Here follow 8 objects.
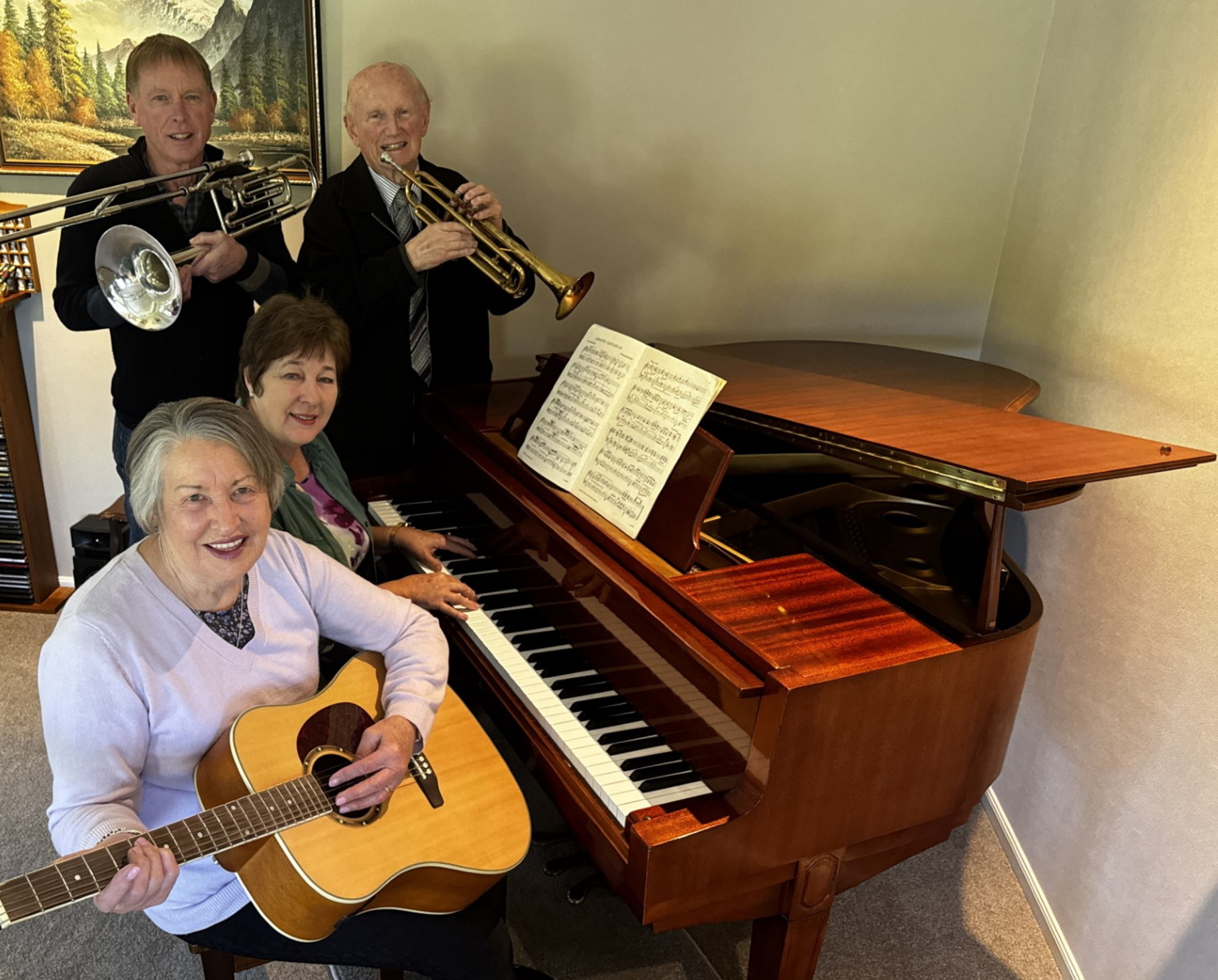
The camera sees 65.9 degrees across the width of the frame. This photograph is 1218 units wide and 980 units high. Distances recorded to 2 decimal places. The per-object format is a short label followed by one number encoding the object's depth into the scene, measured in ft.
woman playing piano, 6.72
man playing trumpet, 8.14
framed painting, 9.53
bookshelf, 10.50
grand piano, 5.03
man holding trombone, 7.38
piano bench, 5.88
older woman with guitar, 4.69
